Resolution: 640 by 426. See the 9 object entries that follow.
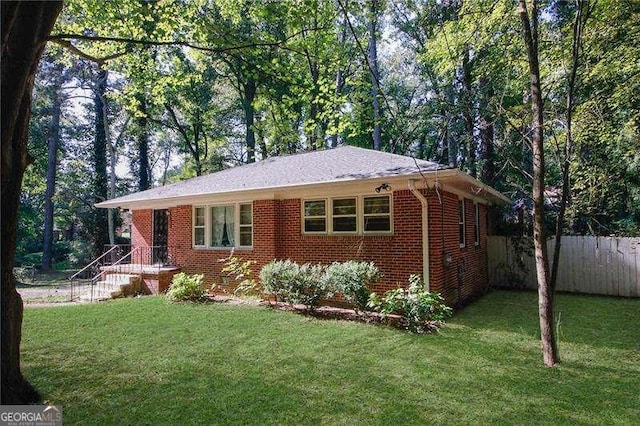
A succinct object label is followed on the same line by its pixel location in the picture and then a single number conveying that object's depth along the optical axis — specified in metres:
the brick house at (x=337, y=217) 8.12
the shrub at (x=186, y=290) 9.95
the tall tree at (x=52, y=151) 24.75
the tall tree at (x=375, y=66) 18.17
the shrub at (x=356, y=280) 7.80
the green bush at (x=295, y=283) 8.29
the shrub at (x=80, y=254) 23.85
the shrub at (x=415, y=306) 6.99
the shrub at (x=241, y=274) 10.17
